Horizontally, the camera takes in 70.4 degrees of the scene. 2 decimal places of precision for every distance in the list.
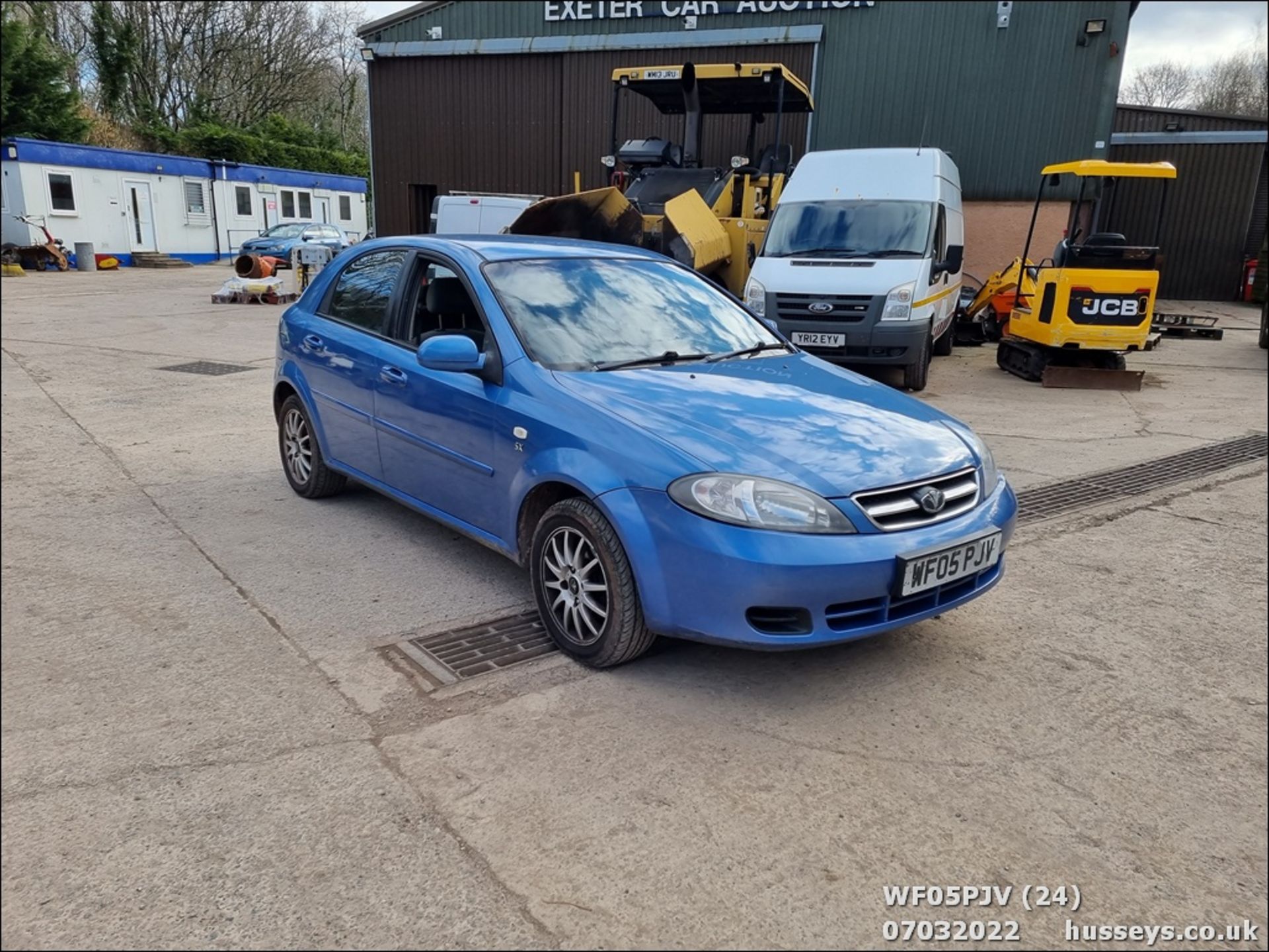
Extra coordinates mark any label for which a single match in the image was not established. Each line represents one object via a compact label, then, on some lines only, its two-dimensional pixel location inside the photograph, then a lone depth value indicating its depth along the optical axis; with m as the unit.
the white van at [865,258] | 9.26
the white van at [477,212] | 15.48
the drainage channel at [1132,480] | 5.64
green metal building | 16.72
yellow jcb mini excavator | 10.14
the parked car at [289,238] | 26.67
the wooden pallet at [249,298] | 17.44
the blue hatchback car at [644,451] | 3.04
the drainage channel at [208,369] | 10.04
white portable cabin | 24.48
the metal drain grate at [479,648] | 3.43
